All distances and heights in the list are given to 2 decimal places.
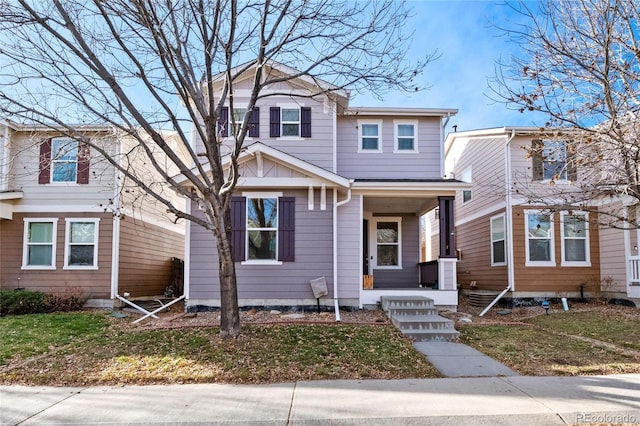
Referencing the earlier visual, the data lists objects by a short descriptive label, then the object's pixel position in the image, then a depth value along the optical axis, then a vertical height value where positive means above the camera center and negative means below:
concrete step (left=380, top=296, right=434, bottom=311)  10.05 -1.18
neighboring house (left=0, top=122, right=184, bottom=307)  12.47 +0.70
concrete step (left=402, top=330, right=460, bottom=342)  8.19 -1.56
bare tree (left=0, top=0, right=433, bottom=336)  7.01 +3.02
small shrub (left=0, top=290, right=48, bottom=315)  11.16 -1.35
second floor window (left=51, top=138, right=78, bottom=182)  12.79 +2.31
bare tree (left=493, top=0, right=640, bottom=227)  6.48 +2.39
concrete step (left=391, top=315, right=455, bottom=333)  8.57 -1.41
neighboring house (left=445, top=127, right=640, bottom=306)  12.50 +0.09
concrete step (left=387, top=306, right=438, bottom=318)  9.63 -1.30
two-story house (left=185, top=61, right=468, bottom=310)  11.02 +0.90
